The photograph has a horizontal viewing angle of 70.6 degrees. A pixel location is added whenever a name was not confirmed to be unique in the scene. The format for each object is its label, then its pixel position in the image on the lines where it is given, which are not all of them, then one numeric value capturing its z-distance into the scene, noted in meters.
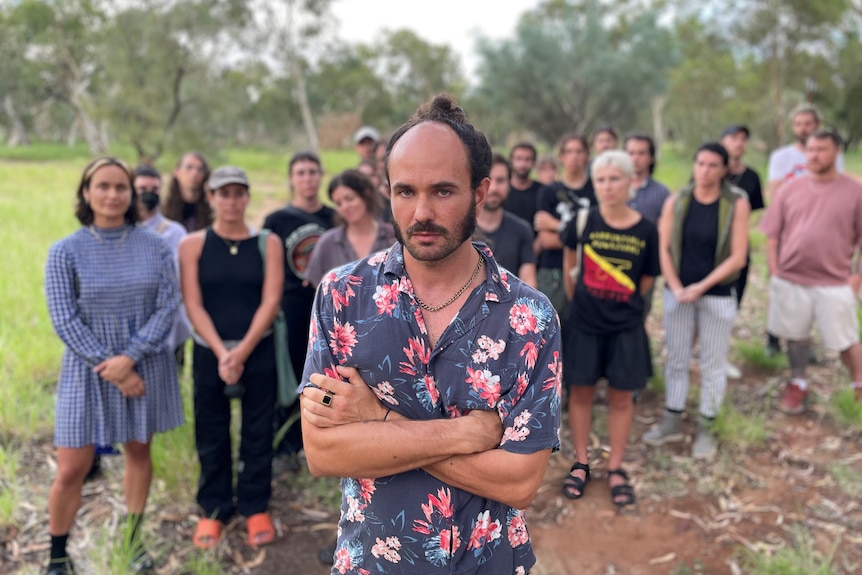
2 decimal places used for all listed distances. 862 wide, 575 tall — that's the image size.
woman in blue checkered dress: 2.87
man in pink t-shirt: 4.45
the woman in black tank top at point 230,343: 3.27
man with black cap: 5.24
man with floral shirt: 1.54
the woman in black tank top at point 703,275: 4.00
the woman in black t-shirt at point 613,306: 3.62
